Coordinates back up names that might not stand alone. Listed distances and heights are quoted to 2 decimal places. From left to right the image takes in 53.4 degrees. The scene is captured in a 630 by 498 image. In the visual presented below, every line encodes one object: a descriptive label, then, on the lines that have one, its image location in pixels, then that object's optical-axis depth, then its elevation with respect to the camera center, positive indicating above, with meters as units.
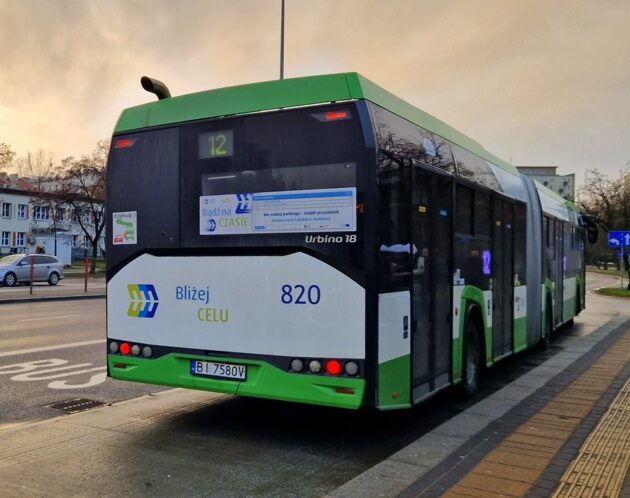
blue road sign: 30.26 +0.87
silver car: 31.09 -0.57
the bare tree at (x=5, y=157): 39.97 +6.51
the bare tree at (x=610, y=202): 40.09 +3.74
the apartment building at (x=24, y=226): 75.75 +3.89
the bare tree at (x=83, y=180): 51.84 +6.57
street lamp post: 21.91 +7.44
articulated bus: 5.25 +0.12
